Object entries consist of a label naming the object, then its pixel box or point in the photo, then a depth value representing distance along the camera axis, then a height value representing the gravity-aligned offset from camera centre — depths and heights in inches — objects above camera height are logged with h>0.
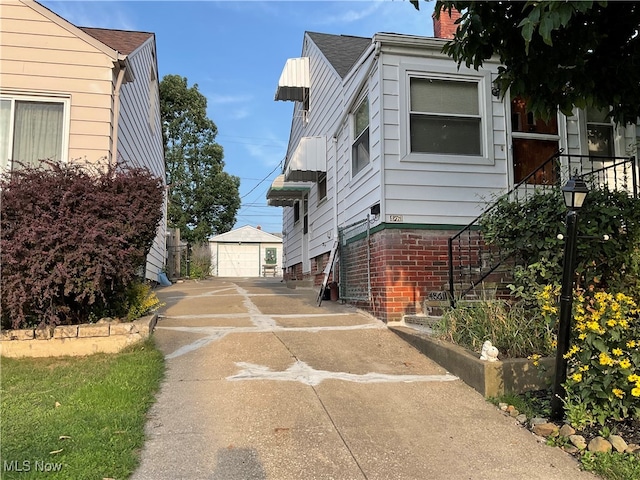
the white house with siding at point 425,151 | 279.1 +80.2
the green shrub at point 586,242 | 193.6 +16.0
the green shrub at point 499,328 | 186.5 -19.8
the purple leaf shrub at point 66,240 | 201.2 +15.9
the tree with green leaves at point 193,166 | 1110.4 +263.0
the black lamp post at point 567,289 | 143.0 -2.6
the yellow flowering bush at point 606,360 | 136.0 -22.5
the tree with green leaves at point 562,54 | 160.6 +79.2
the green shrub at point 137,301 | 239.9 -11.9
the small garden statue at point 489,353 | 178.4 -26.9
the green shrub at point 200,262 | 833.7 +30.1
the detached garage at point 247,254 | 1202.6 +63.0
